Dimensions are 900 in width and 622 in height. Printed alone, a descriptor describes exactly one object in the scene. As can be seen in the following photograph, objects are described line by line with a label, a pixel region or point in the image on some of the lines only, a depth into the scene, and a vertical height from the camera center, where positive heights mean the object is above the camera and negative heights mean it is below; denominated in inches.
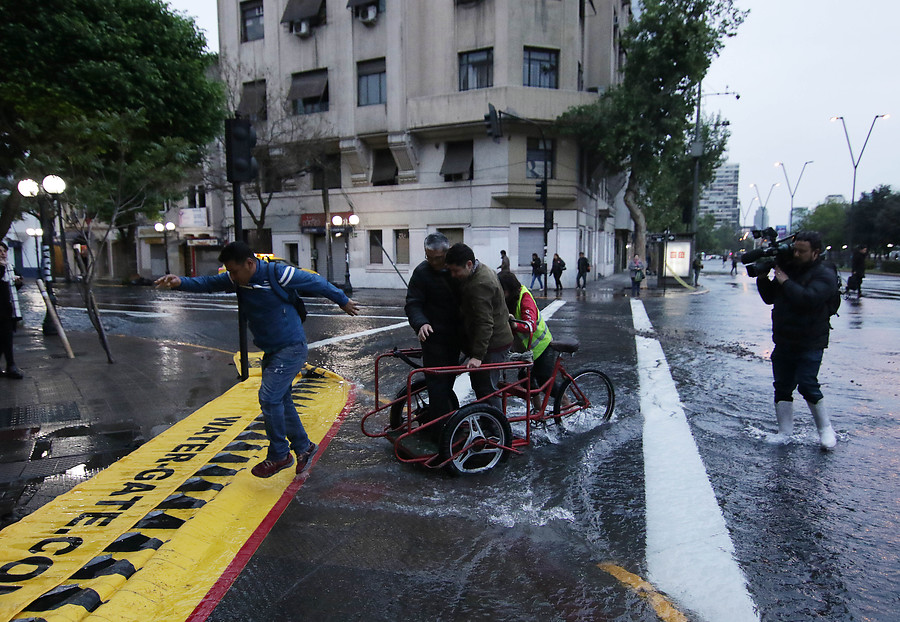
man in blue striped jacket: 161.9 -22.4
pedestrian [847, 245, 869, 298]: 778.2 -28.7
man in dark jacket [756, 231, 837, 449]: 185.2 -24.1
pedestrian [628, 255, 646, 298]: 845.8 -34.5
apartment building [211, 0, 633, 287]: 950.4 +250.8
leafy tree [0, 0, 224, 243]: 348.2 +114.8
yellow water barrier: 112.6 -69.4
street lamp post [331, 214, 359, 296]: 945.6 +56.2
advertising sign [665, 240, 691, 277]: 1047.0 -11.4
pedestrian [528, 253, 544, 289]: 906.7 -22.2
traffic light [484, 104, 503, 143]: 708.0 +170.0
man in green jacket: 169.5 -14.4
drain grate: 225.9 -66.3
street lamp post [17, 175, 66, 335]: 342.0 +34.0
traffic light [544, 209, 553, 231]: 848.9 +48.6
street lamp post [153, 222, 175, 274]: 1250.0 +66.0
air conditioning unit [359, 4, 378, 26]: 987.9 +431.9
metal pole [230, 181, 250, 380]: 267.3 -29.9
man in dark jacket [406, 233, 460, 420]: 176.1 -19.3
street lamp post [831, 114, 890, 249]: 1433.3 +261.8
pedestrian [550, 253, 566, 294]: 898.1 -25.5
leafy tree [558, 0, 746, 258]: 868.6 +268.5
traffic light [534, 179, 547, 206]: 834.8 +91.8
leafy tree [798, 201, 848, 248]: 2515.3 +144.4
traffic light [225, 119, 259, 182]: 268.4 +52.0
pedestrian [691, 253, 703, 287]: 1063.9 -31.3
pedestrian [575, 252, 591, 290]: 938.7 -25.5
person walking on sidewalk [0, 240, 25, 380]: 293.9 -30.5
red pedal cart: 170.9 -57.7
